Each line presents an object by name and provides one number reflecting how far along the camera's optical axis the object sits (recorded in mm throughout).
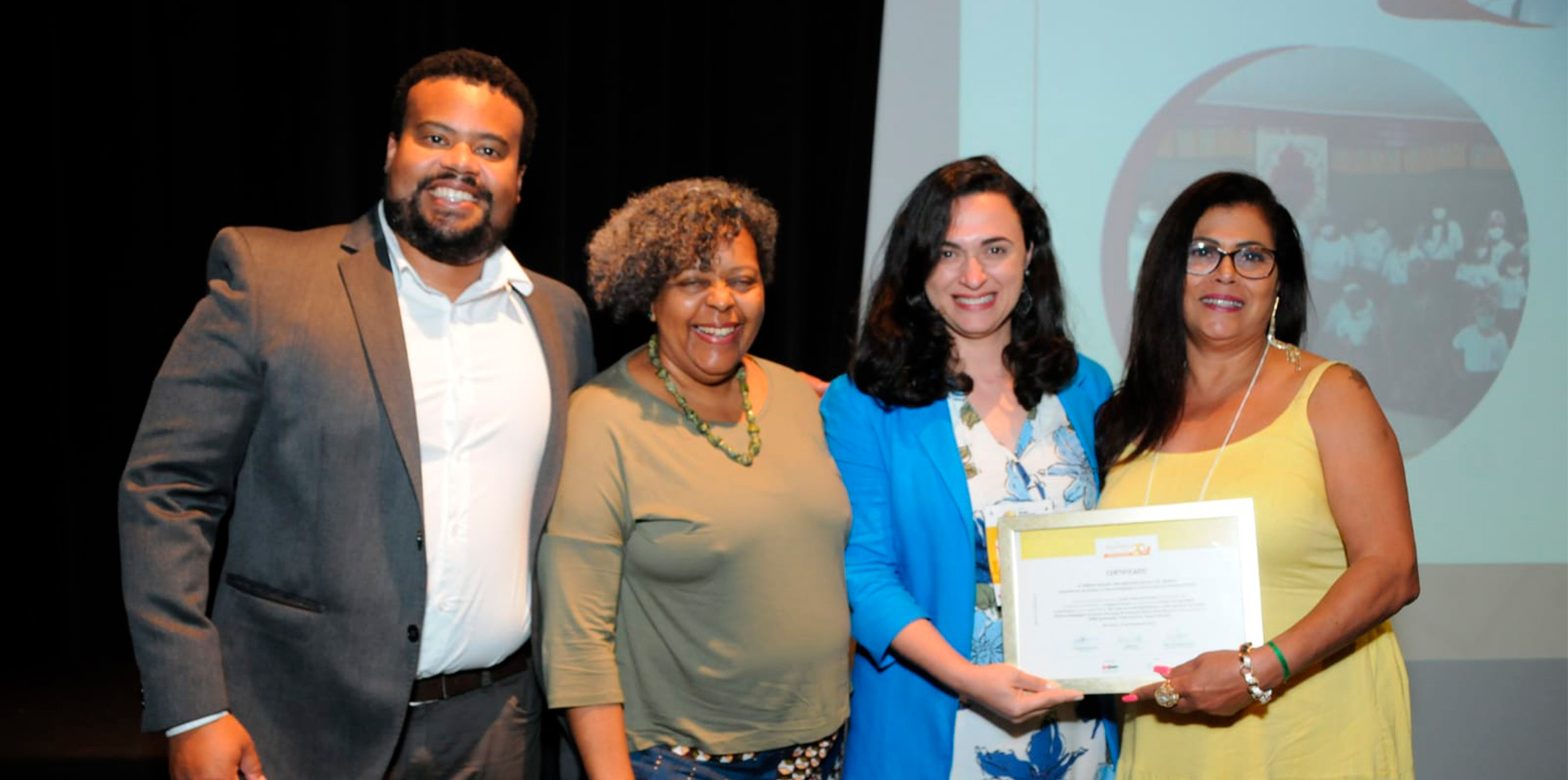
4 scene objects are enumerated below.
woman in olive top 1911
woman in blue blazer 2072
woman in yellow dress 1876
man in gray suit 1821
